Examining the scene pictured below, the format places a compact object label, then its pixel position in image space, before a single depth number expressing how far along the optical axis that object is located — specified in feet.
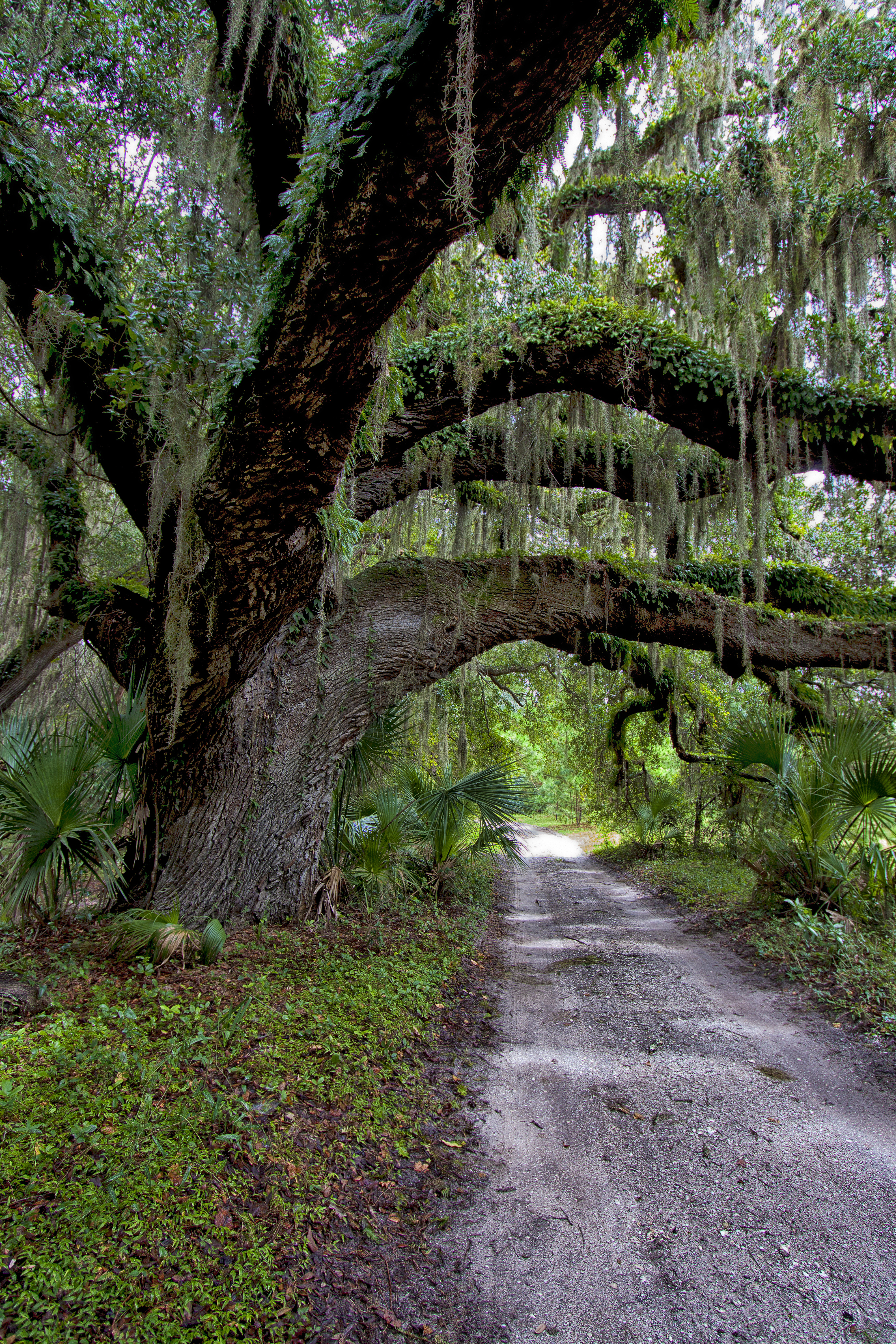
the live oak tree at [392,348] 8.79
